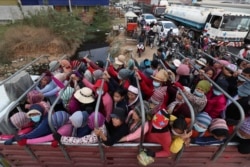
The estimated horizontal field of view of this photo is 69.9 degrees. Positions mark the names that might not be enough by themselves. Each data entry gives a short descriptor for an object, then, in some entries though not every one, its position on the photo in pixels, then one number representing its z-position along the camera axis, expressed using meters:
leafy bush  14.39
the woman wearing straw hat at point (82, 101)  2.61
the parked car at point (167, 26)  13.22
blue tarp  21.02
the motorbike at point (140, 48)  11.94
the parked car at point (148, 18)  17.65
